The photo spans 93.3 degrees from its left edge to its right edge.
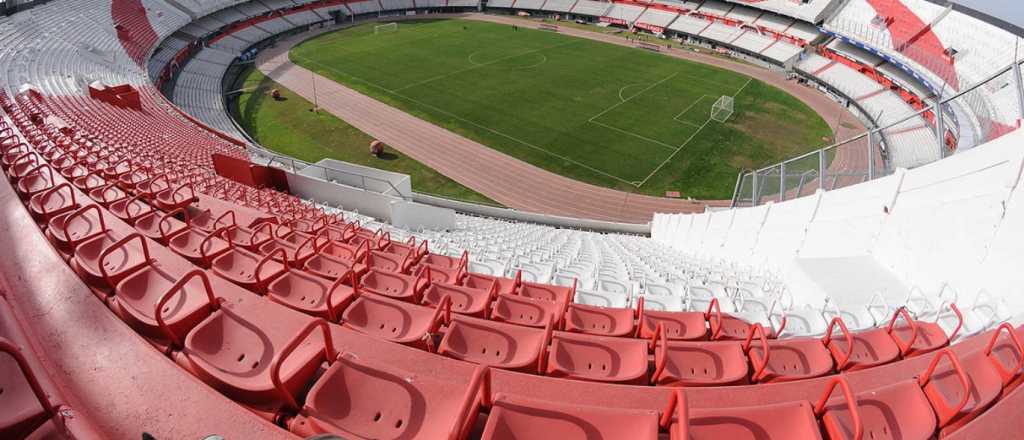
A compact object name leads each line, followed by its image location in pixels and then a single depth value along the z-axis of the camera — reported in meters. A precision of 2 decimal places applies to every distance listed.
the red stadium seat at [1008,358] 3.63
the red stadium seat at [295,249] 6.18
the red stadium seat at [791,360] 4.12
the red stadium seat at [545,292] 6.36
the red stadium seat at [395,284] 5.54
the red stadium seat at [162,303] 3.68
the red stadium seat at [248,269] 4.95
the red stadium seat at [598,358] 3.92
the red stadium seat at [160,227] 5.83
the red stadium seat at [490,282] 6.41
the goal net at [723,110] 33.84
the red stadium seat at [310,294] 4.57
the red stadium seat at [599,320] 5.08
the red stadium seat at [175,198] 7.67
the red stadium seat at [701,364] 3.93
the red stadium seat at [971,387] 3.40
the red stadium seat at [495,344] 3.99
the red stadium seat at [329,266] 5.91
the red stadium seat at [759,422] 2.93
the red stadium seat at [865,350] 4.34
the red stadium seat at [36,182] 6.39
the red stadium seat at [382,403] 2.85
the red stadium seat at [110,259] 4.22
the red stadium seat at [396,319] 4.23
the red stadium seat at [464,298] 5.26
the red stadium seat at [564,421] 2.80
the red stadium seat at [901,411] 3.20
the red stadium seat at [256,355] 3.10
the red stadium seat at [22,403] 2.34
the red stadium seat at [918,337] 4.50
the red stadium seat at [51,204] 5.57
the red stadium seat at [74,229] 4.84
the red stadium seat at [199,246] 5.34
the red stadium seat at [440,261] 8.00
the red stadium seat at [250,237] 6.31
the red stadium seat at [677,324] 5.04
